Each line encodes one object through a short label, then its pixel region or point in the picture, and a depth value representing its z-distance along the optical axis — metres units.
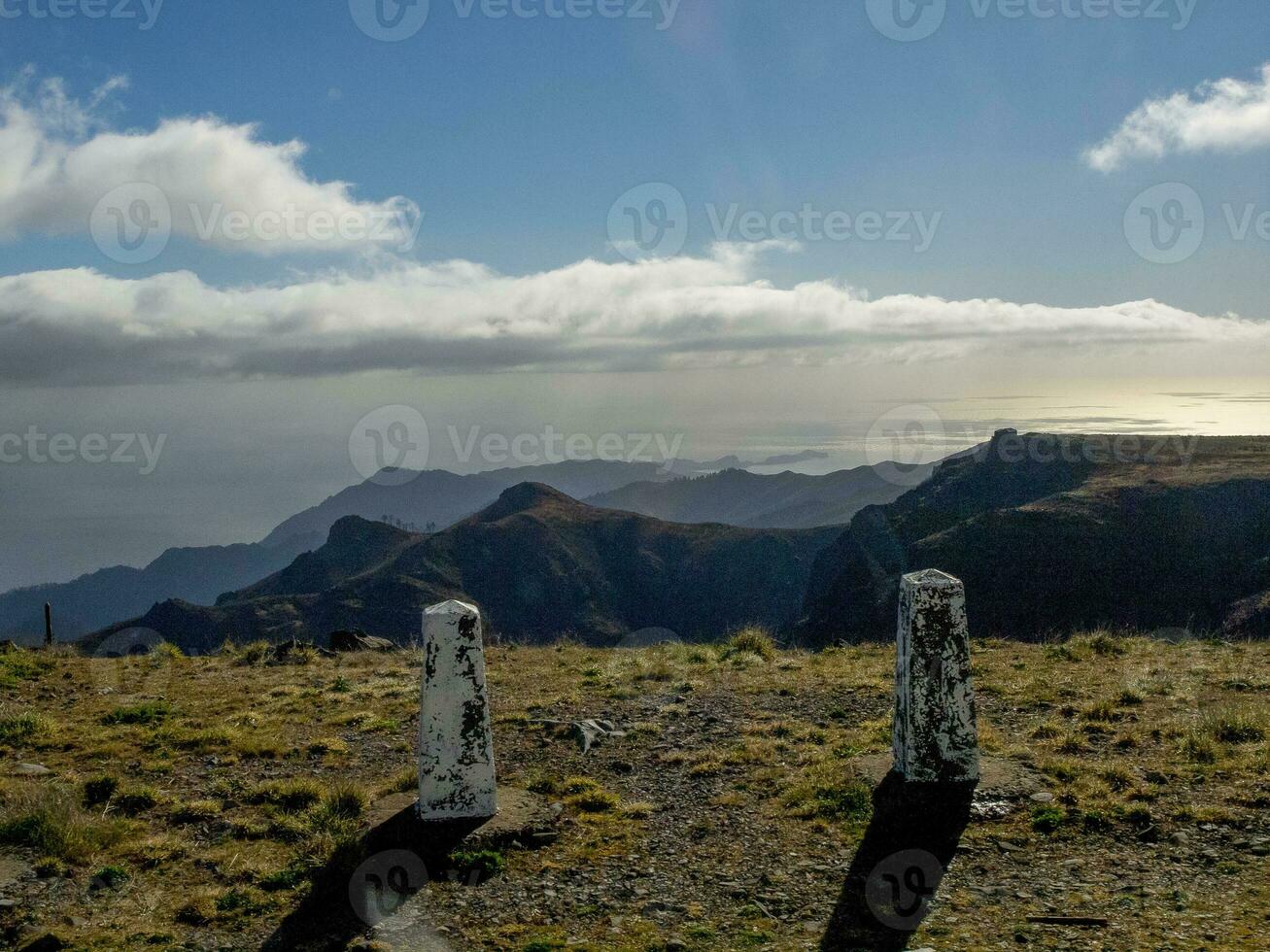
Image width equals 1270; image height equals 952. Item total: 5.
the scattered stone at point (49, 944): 6.23
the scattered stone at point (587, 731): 11.04
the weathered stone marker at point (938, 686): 8.41
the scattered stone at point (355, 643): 20.44
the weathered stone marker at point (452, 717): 8.21
